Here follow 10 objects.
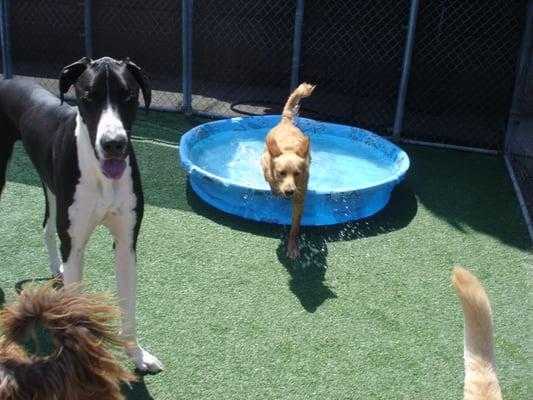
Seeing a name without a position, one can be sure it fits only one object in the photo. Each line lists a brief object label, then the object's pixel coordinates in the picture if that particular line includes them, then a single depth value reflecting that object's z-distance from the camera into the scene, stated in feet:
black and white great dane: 8.96
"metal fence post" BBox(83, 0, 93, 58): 24.97
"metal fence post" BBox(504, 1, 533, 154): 22.07
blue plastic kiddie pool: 16.93
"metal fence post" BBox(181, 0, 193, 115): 24.23
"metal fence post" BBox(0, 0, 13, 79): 25.21
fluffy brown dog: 5.54
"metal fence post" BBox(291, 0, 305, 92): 23.63
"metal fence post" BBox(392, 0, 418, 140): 22.71
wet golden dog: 15.40
